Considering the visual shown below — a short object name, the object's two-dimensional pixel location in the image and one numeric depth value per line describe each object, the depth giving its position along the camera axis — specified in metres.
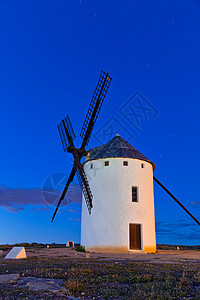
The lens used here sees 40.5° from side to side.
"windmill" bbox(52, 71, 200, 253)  19.11
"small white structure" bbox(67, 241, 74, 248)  30.25
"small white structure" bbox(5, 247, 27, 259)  13.10
